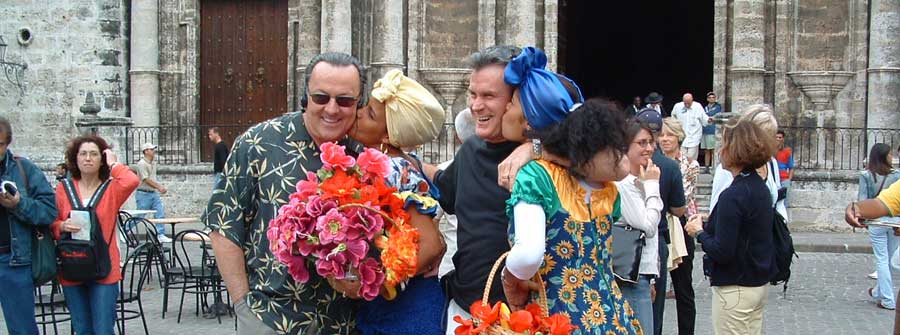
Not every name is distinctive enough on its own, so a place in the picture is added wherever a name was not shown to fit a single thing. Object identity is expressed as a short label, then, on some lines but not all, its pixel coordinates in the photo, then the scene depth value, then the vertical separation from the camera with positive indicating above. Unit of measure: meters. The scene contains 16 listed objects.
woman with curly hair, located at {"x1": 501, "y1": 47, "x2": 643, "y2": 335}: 3.72 -0.31
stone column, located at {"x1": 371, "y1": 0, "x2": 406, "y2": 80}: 19.92 +1.25
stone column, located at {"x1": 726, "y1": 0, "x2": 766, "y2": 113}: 18.75 +0.99
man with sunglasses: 3.91 -0.37
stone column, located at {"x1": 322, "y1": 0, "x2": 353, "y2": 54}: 19.92 +1.50
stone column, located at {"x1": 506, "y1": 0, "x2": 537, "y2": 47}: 19.84 +1.56
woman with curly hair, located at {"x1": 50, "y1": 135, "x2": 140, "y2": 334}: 6.99 -0.69
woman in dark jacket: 5.84 -0.73
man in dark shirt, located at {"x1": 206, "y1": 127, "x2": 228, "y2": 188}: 18.86 -0.84
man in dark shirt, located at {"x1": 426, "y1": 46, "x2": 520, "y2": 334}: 4.00 -0.34
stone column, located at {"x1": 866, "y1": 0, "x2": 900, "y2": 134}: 18.22 +0.75
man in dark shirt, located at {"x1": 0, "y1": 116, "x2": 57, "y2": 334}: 6.90 -0.78
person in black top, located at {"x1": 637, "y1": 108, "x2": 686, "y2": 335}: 6.96 -0.54
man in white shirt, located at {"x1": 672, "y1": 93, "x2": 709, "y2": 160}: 19.73 -0.26
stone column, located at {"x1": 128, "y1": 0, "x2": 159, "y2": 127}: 21.28 +0.86
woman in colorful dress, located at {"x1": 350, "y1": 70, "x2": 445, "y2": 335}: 3.92 -0.28
